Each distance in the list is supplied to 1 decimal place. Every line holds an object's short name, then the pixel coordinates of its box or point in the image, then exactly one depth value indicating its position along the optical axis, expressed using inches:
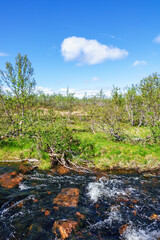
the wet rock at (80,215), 283.7
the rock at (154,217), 287.6
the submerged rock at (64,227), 242.4
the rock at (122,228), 255.2
